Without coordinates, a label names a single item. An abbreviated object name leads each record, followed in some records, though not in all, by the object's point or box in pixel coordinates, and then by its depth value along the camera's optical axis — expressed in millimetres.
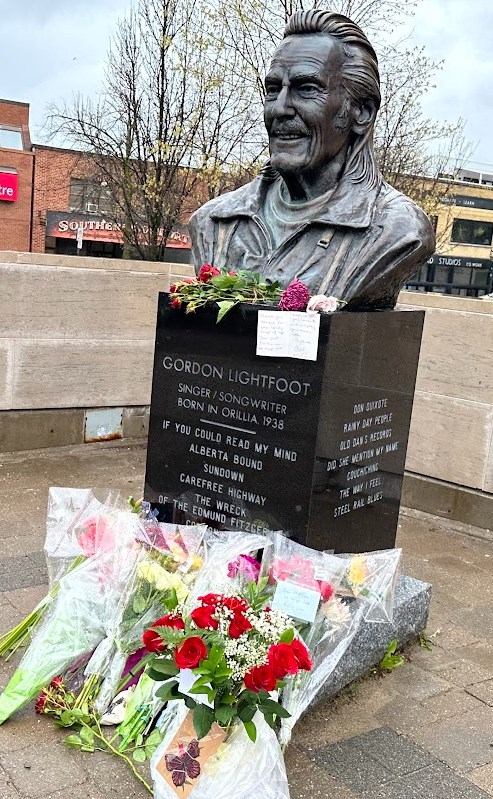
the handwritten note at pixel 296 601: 3186
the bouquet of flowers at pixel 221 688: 2664
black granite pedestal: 3568
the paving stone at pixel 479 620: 4512
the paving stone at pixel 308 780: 2992
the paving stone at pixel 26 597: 4301
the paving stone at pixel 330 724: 3361
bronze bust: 3744
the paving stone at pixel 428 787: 3016
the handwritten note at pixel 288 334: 3471
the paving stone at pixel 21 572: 4639
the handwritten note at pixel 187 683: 2754
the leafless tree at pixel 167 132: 15312
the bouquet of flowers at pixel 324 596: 3131
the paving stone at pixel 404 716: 3490
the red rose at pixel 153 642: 2820
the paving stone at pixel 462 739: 3275
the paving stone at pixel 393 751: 3199
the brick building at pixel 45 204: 30406
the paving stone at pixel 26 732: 3188
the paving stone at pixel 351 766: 3082
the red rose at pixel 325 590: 3250
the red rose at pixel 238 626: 2736
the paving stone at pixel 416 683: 3783
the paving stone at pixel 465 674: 3932
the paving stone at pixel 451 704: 3631
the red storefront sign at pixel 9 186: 30062
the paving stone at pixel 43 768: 2934
